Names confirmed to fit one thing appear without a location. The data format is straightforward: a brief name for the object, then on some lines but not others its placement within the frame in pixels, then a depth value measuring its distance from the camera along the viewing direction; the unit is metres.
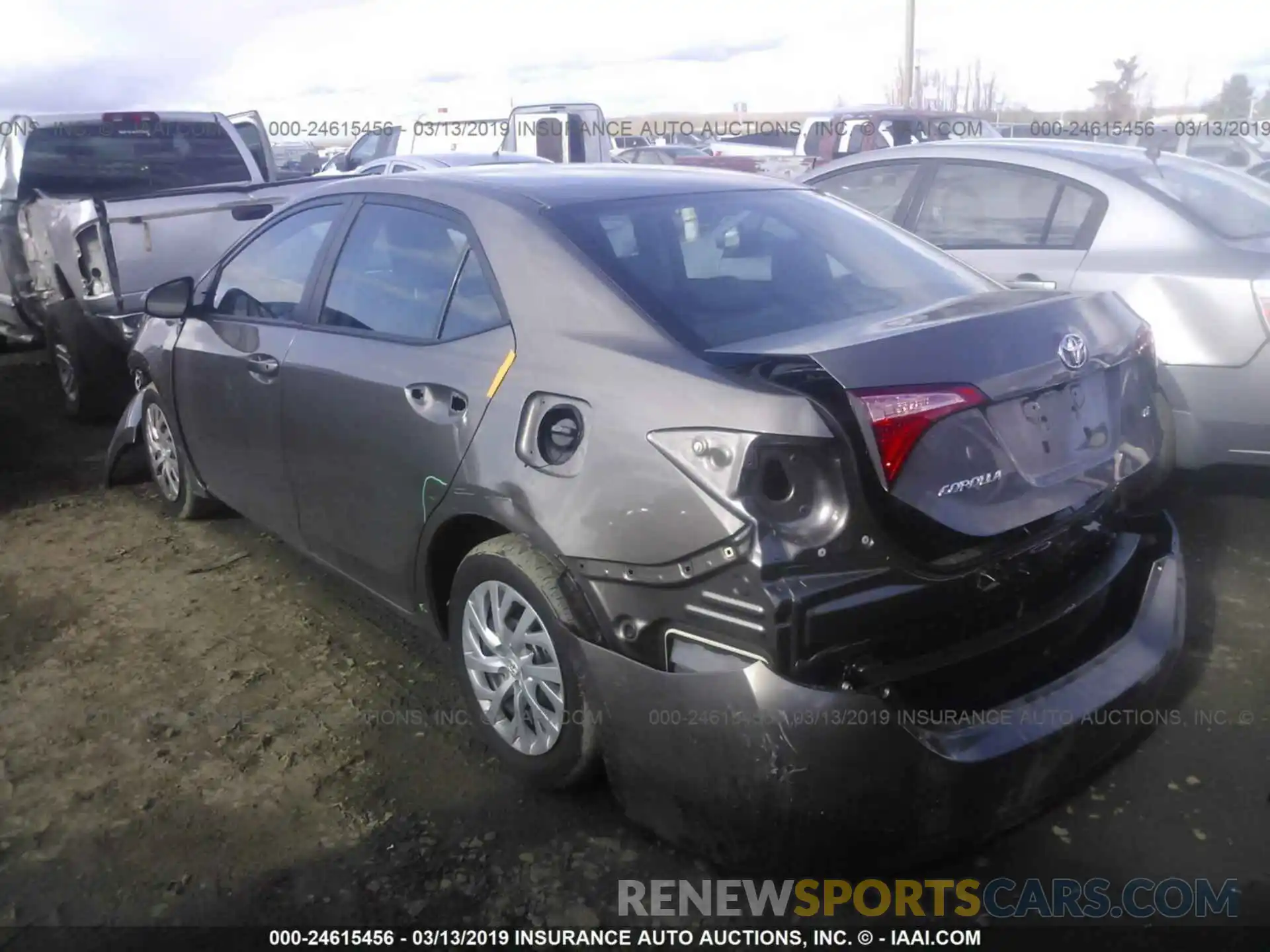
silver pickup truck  6.37
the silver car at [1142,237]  4.38
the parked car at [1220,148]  13.43
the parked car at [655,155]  21.58
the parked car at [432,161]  11.53
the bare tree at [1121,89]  44.53
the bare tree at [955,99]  47.38
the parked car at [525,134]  17.59
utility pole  24.98
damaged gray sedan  2.30
